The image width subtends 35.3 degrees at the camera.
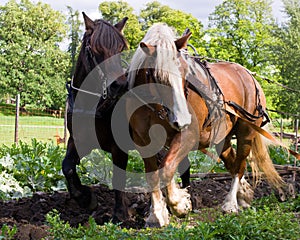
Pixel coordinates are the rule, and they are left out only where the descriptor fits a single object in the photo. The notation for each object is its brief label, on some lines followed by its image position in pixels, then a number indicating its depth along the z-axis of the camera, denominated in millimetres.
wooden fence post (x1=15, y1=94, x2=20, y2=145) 10695
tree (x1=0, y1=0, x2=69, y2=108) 35250
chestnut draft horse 4152
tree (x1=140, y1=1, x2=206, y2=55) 25844
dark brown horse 4434
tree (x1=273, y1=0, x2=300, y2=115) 27453
